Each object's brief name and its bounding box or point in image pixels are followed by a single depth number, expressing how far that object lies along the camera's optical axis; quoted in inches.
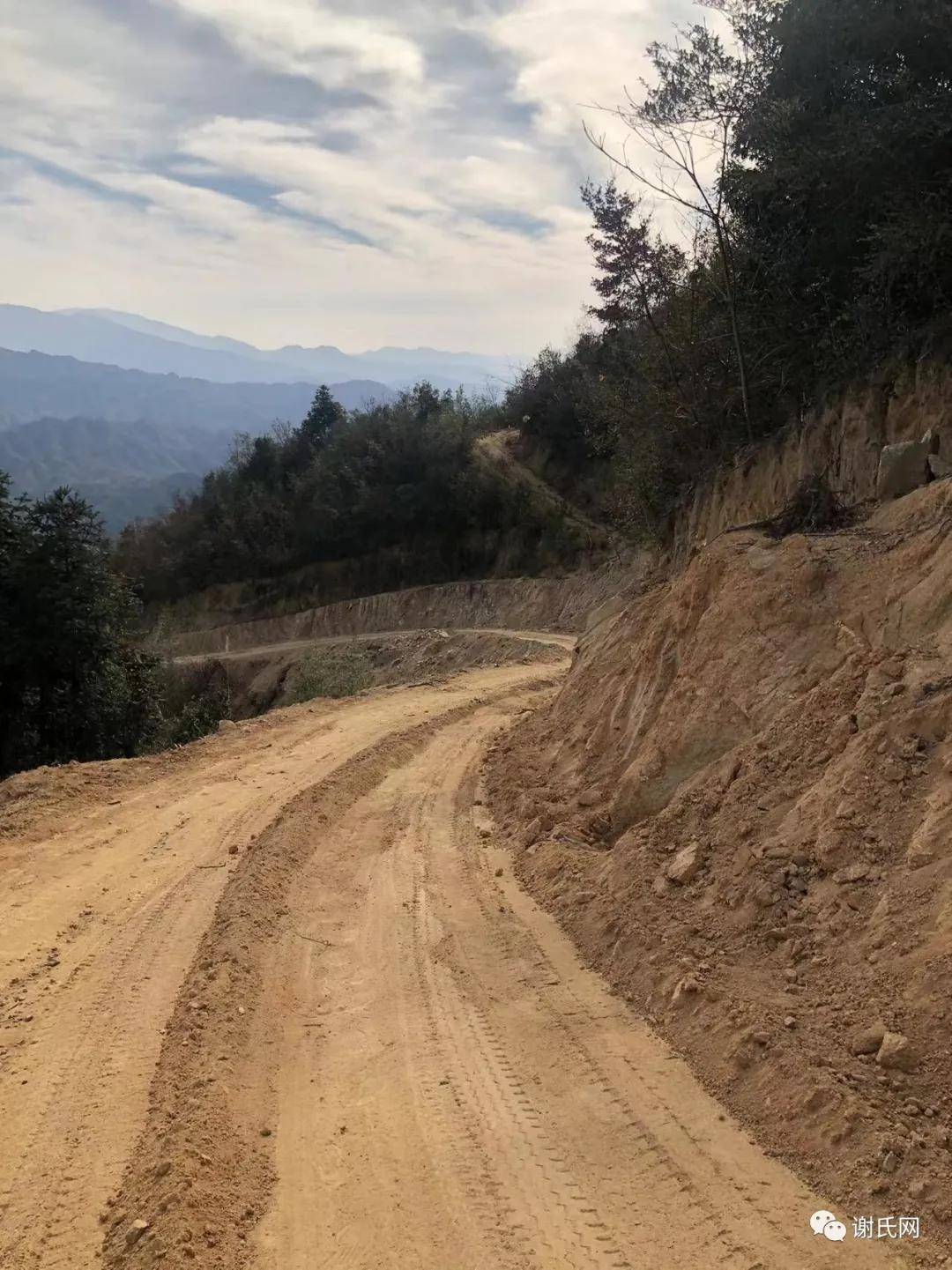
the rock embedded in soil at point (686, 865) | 231.5
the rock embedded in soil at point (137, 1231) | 137.0
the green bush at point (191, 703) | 834.2
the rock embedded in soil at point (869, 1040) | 152.8
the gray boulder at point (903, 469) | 320.2
